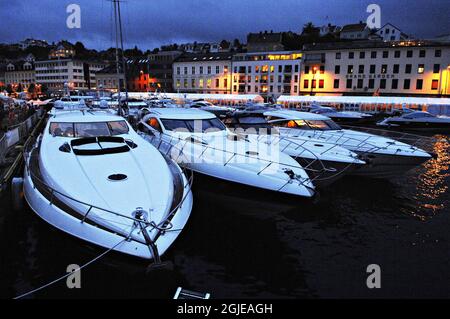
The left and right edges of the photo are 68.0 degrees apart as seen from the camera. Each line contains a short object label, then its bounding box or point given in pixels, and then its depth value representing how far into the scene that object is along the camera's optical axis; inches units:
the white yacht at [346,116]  1234.4
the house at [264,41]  3316.9
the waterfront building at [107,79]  3619.6
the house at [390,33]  3777.1
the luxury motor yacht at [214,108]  1340.1
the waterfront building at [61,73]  4446.4
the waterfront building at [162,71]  3189.0
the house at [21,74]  5009.8
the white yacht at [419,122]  1085.8
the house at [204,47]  4399.9
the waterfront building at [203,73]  2851.9
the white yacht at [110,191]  232.5
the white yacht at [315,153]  428.1
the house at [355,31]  4416.1
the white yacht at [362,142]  465.1
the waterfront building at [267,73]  2581.2
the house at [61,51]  5615.2
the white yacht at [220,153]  381.7
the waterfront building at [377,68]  2106.3
